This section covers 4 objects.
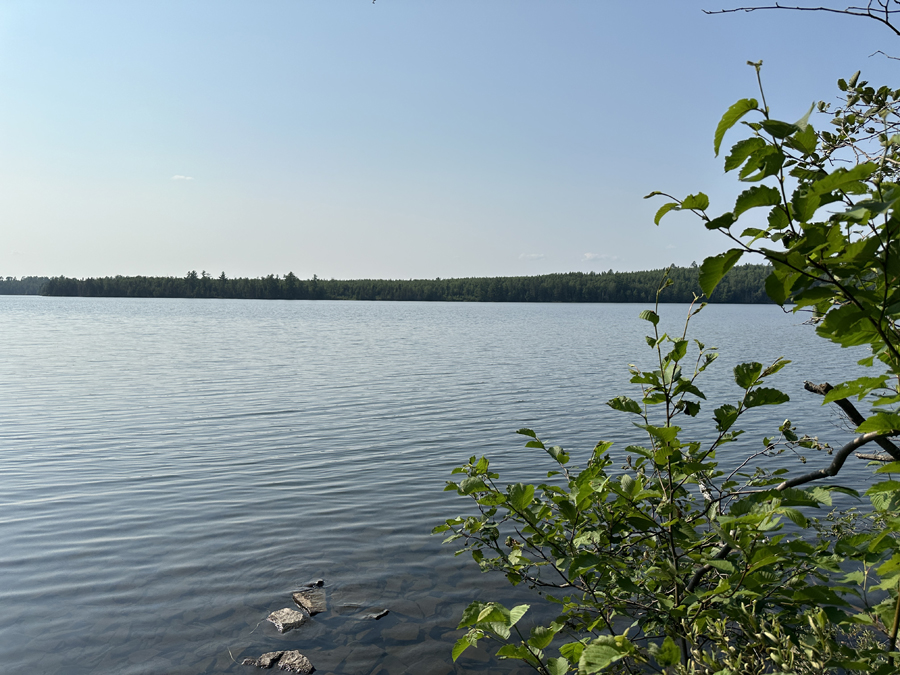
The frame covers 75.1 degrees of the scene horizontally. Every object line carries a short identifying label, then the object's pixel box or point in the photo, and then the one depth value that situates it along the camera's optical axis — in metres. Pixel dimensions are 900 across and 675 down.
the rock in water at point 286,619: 6.13
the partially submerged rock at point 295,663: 5.42
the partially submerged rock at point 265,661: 5.48
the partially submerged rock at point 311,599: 6.49
